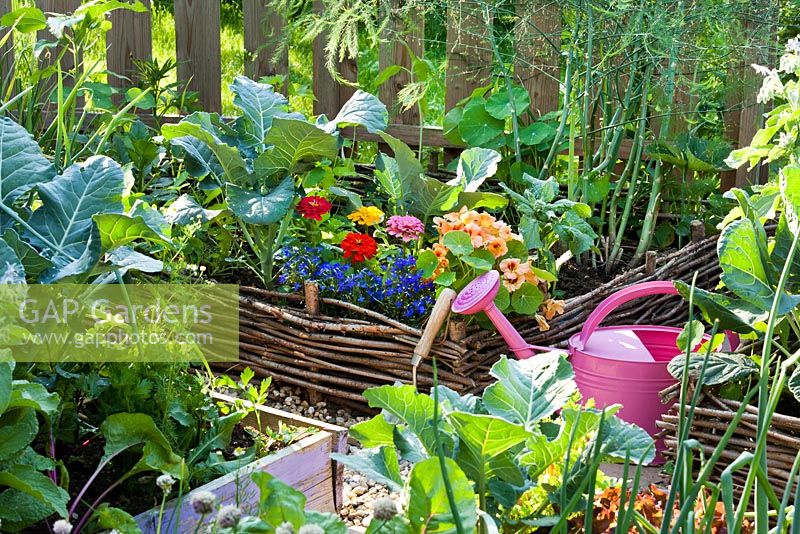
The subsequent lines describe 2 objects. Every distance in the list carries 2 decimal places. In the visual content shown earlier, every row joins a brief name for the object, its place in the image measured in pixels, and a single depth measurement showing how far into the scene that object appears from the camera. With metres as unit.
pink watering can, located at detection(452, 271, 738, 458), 2.06
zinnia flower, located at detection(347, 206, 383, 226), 2.70
